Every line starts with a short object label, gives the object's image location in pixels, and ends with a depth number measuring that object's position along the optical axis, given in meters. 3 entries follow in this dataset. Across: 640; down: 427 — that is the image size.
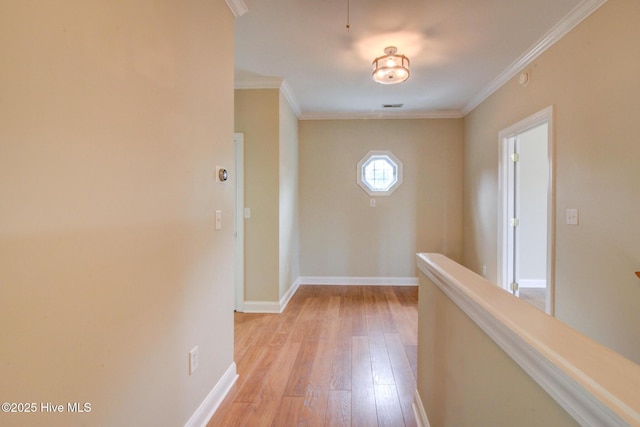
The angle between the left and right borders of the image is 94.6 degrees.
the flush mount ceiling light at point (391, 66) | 2.55
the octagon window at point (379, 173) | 4.50
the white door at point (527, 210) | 2.45
